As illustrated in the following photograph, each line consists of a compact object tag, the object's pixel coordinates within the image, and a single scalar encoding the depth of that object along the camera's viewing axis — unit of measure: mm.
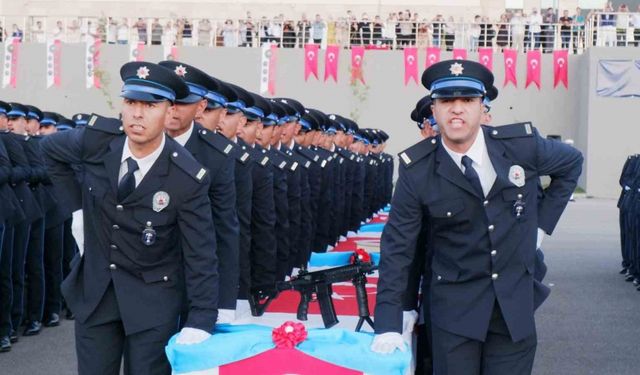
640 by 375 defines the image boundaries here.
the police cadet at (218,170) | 4852
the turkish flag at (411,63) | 32375
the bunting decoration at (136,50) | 32500
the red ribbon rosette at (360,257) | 6125
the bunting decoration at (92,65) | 32719
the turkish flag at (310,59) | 32531
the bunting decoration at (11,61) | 32781
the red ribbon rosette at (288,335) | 4258
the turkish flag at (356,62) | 32531
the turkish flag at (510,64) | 32000
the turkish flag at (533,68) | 32125
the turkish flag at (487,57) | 31844
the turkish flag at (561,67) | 32188
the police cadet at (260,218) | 6637
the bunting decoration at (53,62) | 32812
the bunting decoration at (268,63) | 32406
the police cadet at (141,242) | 4164
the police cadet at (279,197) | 7285
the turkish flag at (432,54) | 32125
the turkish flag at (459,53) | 31781
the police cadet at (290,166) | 7863
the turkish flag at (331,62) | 32469
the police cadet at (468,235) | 4129
